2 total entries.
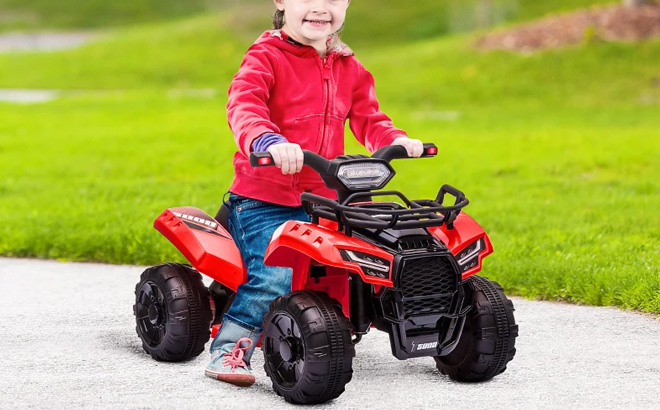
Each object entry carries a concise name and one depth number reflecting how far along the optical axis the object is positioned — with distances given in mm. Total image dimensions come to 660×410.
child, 3998
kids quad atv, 3576
